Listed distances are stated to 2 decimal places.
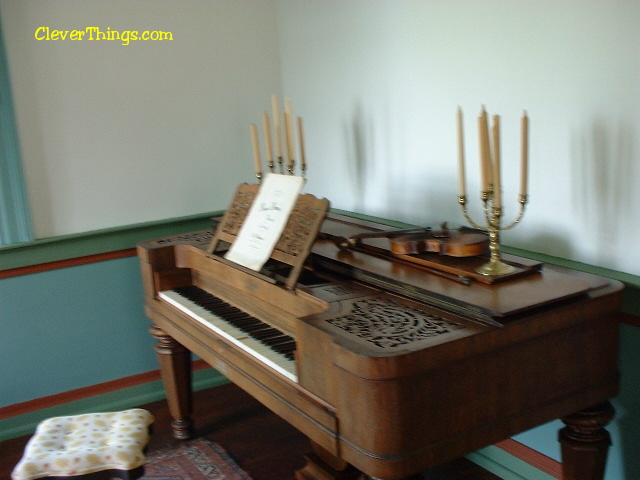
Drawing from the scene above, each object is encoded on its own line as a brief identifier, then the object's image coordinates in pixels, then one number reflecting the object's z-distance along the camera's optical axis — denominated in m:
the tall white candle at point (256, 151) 2.73
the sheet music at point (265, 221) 2.13
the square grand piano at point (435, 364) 1.50
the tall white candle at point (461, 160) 1.81
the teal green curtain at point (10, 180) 2.79
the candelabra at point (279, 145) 2.60
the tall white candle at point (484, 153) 1.68
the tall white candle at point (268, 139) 2.69
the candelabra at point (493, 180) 1.70
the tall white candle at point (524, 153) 1.72
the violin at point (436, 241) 1.92
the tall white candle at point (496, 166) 1.68
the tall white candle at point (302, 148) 2.65
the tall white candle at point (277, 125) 2.60
